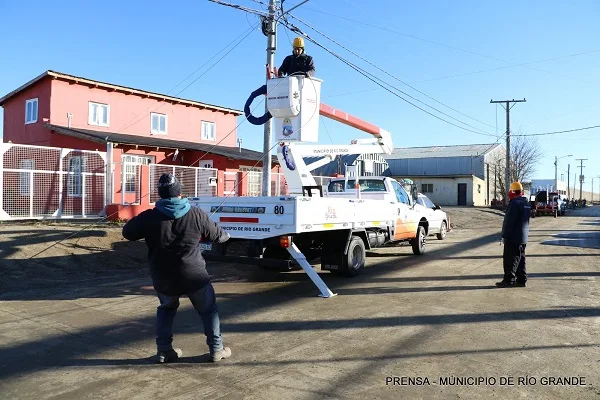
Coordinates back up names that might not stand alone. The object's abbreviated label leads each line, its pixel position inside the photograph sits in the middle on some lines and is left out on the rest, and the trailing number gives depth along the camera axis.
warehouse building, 55.31
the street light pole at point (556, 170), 80.02
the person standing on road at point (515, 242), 8.66
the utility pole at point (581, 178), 98.36
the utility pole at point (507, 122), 41.97
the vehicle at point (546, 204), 39.34
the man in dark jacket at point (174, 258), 4.58
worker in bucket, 8.91
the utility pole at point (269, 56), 14.76
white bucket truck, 7.89
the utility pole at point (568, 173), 92.75
